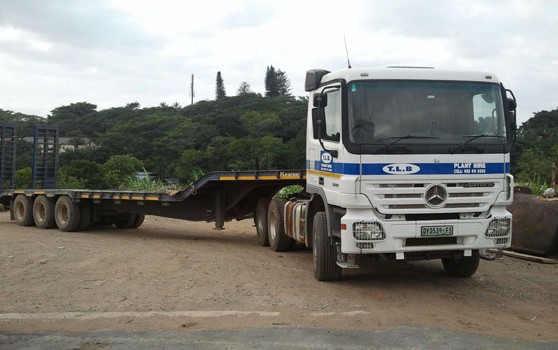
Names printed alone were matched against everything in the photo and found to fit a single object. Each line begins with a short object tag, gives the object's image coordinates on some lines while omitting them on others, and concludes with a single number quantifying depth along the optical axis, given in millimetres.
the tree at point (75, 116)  92500
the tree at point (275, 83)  121000
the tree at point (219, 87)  127750
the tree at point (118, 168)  31219
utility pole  109438
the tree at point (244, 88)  136325
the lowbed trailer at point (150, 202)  12250
